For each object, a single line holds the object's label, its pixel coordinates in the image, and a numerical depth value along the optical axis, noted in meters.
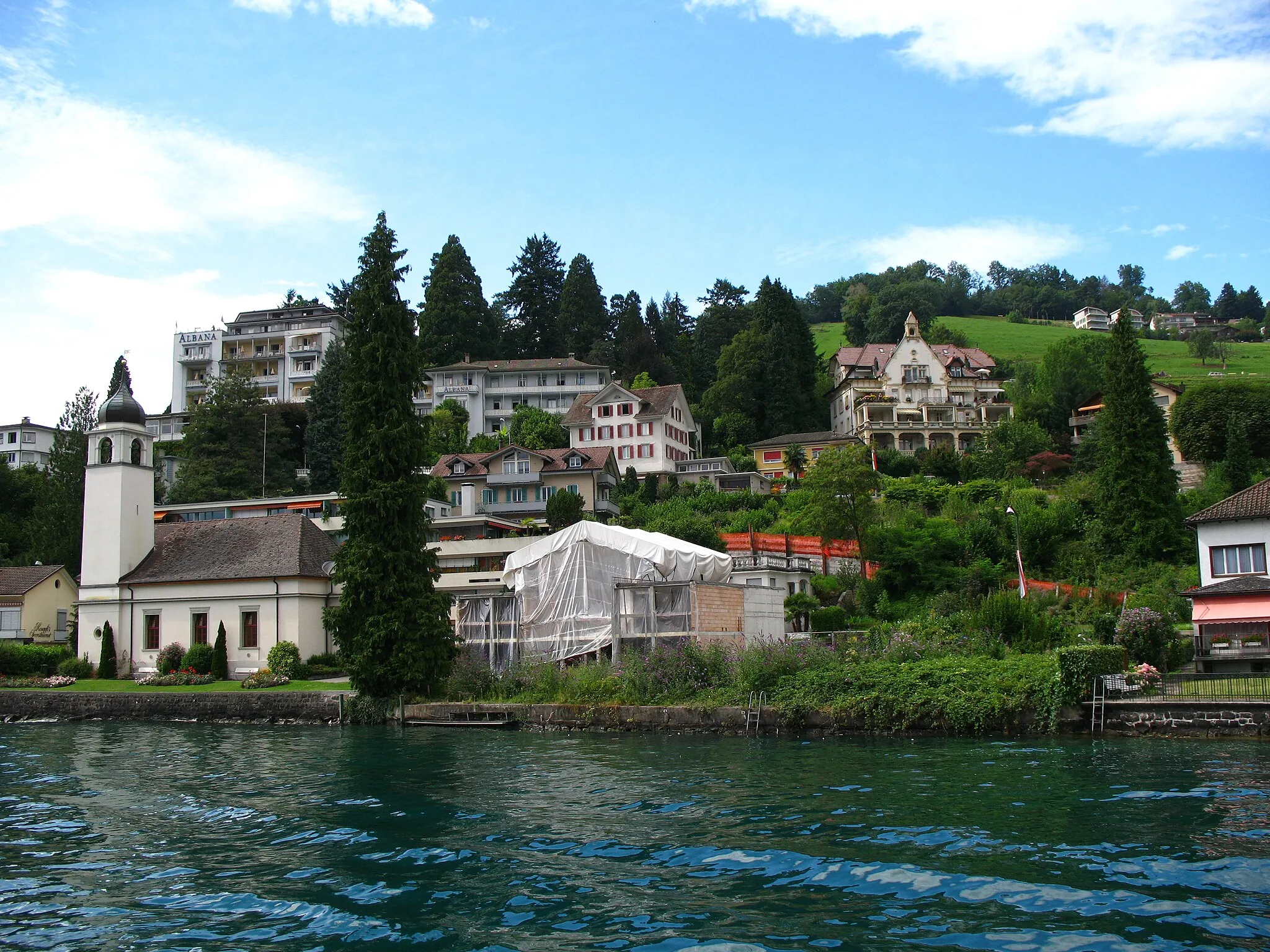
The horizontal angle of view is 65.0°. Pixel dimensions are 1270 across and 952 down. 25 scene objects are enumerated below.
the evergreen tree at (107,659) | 41.28
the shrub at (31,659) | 41.84
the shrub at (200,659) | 40.09
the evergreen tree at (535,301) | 114.00
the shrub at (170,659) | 40.38
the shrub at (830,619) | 42.28
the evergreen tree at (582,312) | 107.56
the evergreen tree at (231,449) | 75.88
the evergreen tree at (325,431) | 81.06
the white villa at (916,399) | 86.62
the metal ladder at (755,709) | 25.30
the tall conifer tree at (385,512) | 30.69
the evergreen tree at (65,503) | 57.69
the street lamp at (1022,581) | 40.70
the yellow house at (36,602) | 50.38
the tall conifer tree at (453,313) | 102.12
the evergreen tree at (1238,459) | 58.75
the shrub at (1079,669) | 22.73
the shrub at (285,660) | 38.06
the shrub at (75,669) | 41.16
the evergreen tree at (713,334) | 106.94
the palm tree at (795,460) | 79.12
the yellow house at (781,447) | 82.56
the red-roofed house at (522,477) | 73.25
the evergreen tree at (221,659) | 39.62
